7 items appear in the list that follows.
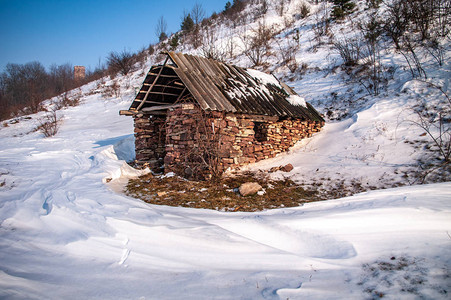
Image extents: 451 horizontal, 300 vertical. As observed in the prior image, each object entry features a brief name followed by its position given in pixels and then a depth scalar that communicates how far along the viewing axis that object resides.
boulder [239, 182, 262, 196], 4.81
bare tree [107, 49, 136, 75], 28.72
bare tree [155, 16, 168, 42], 33.16
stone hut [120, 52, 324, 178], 6.08
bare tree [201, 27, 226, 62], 19.43
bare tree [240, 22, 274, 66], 18.74
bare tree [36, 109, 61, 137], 13.74
